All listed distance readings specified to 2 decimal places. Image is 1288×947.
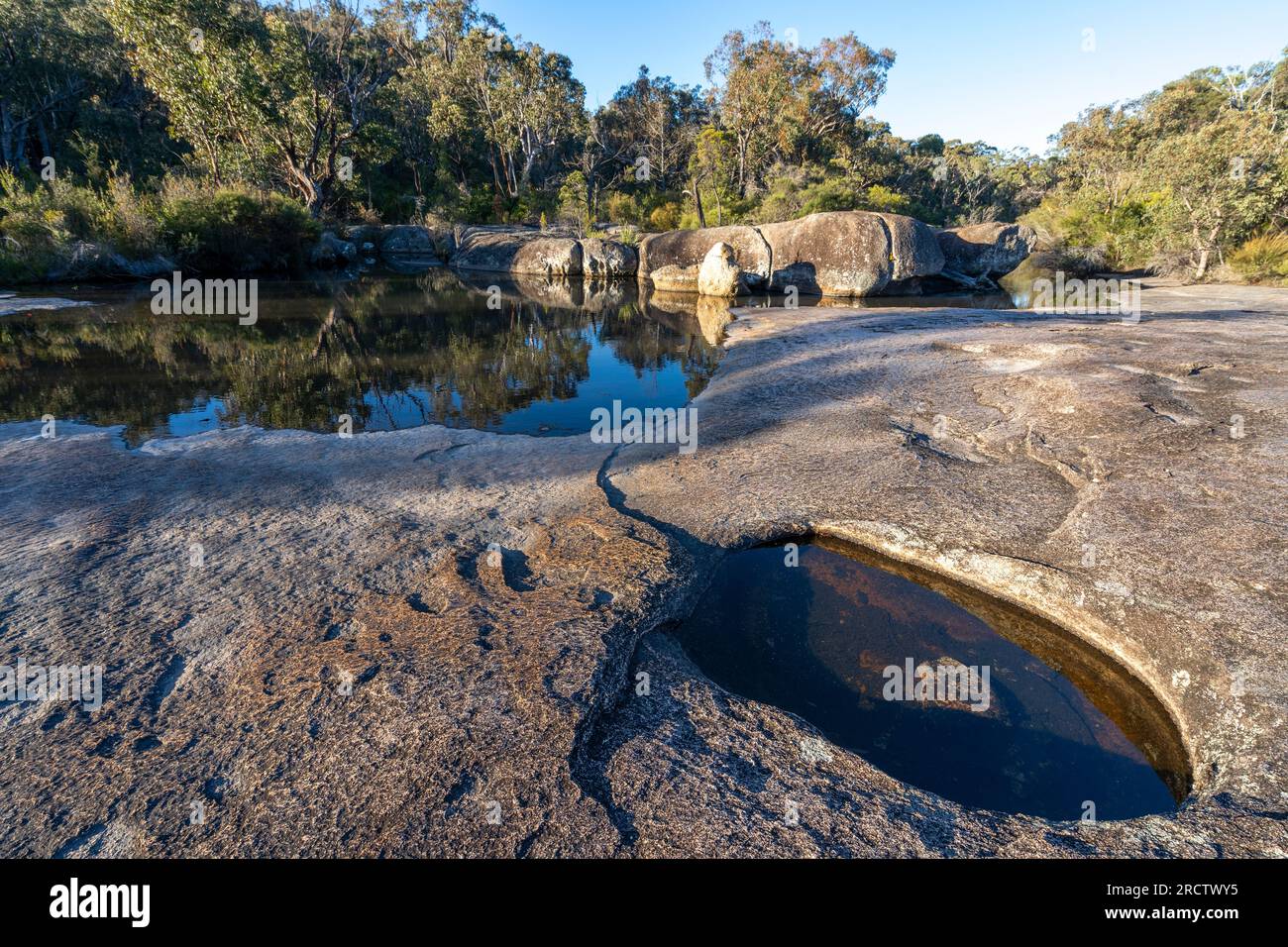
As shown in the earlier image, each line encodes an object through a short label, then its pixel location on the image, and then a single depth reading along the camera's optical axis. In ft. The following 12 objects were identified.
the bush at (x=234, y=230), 73.61
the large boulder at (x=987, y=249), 78.48
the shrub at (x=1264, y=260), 57.52
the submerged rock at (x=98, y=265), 66.18
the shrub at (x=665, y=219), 119.85
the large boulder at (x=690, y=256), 75.36
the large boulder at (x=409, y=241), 117.19
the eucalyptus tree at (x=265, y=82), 81.76
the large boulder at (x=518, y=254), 93.61
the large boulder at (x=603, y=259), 92.68
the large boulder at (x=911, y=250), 70.33
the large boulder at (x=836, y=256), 69.72
